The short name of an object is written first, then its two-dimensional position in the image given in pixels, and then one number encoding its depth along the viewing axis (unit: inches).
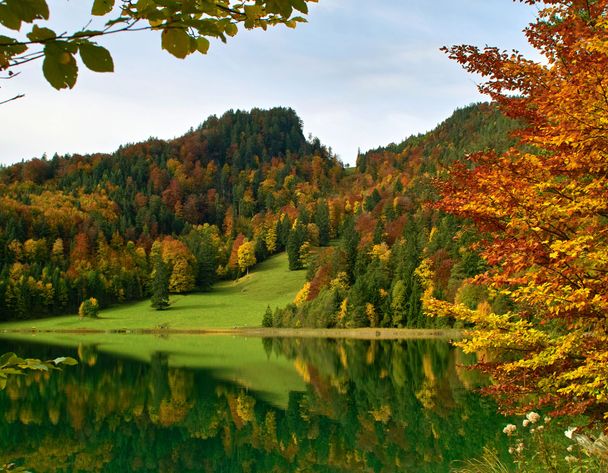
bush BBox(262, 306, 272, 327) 3058.6
